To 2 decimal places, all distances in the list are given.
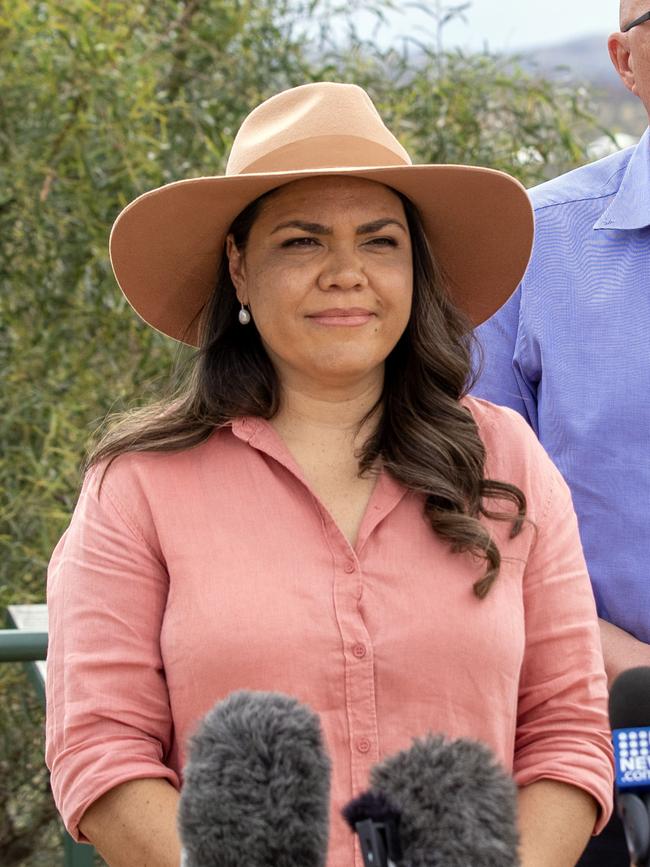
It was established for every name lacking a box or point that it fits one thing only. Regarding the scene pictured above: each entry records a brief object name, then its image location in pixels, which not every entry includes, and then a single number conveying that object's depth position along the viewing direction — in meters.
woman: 4.29
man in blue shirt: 5.03
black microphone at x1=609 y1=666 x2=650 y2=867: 3.31
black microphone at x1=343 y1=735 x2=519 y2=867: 2.50
